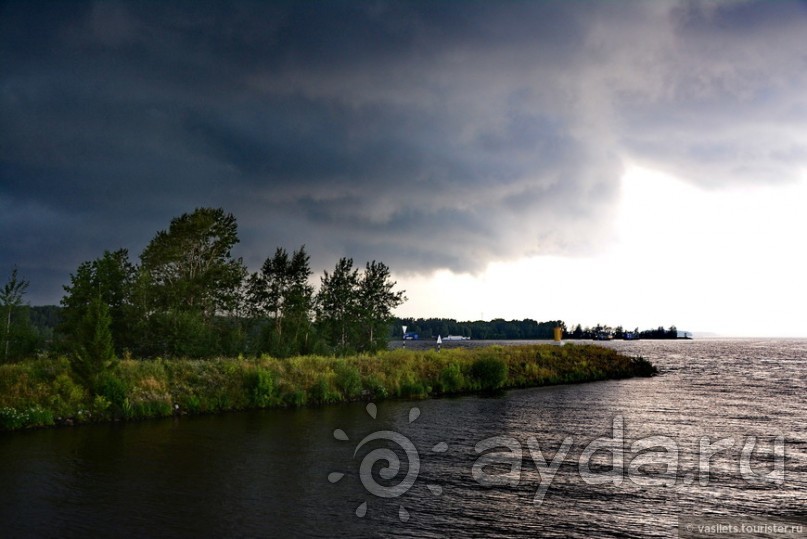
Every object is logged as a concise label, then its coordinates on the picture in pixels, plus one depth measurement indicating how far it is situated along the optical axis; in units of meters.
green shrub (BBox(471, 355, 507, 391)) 56.00
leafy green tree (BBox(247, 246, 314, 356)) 67.88
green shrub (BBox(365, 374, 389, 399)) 45.88
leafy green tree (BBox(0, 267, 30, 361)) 48.90
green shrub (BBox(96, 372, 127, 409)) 33.19
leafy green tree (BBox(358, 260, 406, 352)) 75.81
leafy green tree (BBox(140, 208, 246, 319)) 63.41
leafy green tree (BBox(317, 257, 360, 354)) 74.62
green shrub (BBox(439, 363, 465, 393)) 51.59
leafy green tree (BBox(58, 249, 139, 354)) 49.72
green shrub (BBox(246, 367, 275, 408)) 39.06
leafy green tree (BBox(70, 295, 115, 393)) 33.19
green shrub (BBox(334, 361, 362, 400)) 44.16
